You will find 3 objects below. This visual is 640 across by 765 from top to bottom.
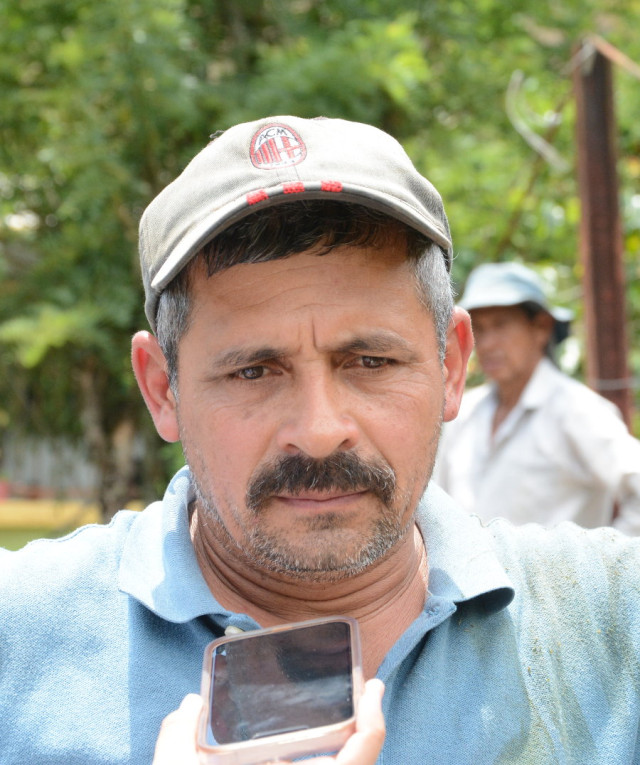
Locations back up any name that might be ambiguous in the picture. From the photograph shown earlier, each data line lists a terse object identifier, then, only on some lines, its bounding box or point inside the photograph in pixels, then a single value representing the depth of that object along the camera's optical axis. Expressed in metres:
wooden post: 4.33
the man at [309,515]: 1.36
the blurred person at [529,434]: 3.43
